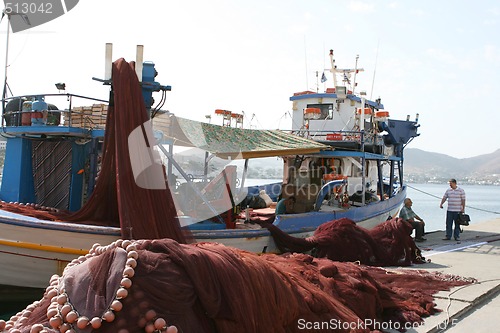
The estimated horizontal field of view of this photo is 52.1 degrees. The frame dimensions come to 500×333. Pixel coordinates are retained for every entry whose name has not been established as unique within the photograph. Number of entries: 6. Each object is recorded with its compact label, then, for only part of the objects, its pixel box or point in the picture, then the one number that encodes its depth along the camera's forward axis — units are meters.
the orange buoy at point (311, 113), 13.26
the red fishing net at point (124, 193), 6.62
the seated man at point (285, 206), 10.57
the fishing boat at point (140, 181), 7.15
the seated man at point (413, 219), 12.02
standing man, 12.02
